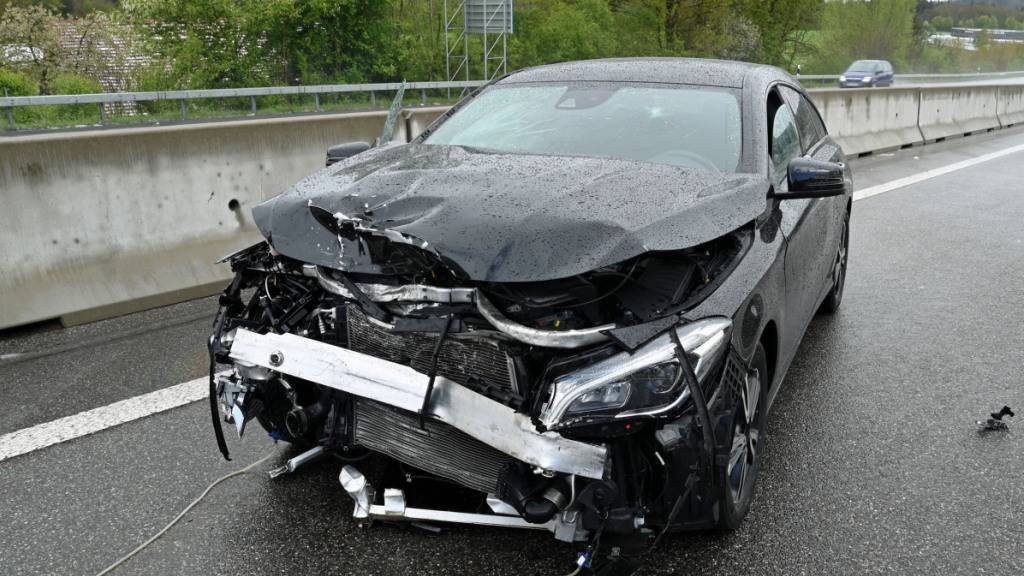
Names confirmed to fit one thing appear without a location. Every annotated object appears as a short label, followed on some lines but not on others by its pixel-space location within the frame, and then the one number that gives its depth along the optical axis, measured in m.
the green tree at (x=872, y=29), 62.53
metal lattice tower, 32.69
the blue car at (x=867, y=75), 44.69
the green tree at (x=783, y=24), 48.59
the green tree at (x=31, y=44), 26.11
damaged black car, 2.61
